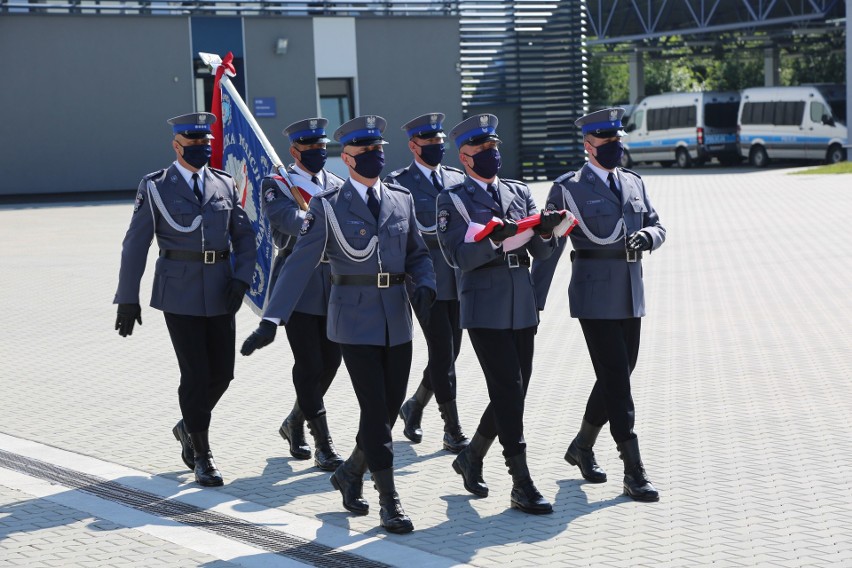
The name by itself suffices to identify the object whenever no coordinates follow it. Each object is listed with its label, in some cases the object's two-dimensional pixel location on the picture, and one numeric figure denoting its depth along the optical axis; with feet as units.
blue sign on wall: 110.22
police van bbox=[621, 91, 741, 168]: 131.44
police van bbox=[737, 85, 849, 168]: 119.34
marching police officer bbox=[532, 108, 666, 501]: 21.11
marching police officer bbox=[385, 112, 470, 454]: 23.82
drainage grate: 18.33
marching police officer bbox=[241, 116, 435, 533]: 19.84
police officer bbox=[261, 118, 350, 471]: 23.36
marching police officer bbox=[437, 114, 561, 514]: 20.16
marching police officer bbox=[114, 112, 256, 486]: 22.80
